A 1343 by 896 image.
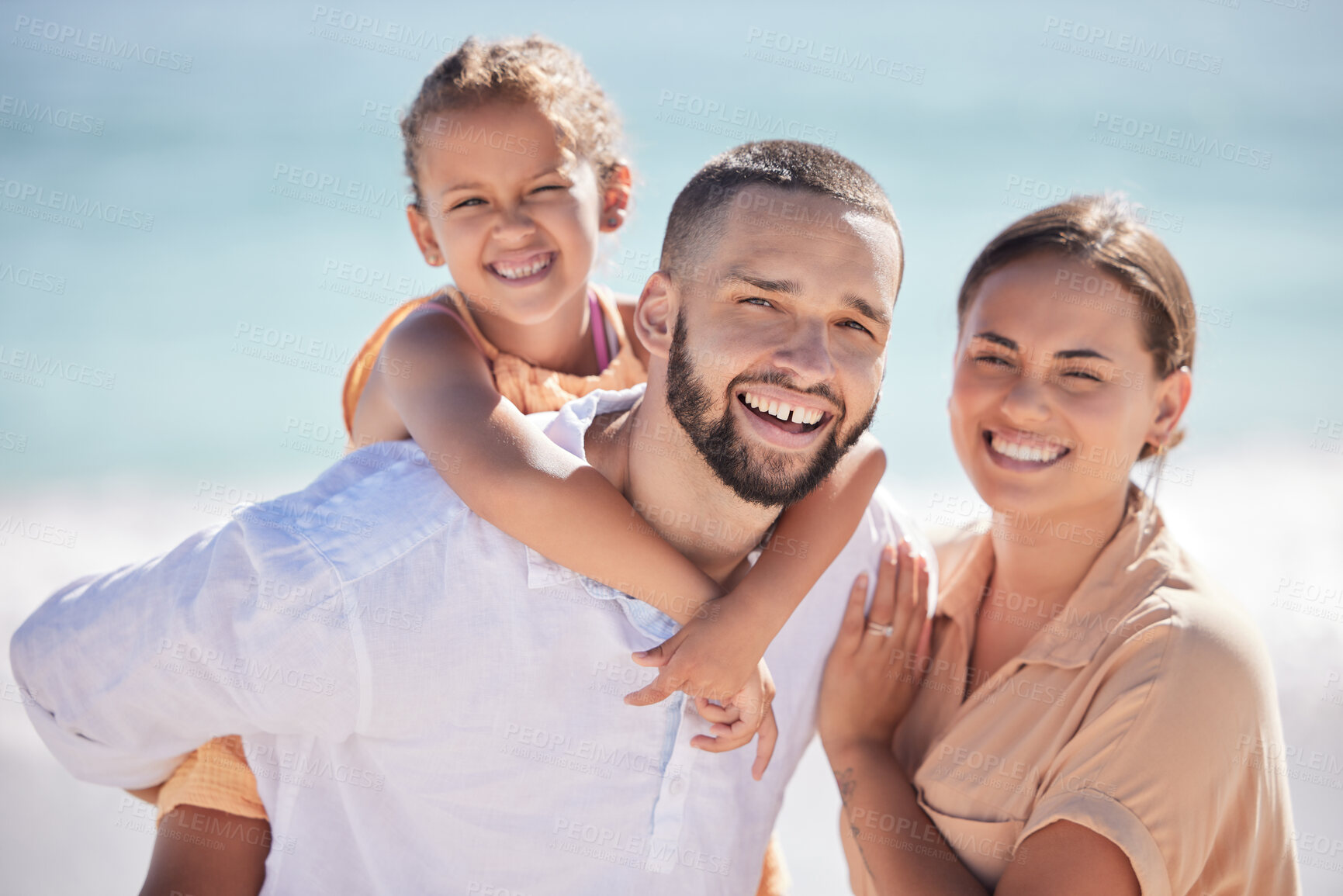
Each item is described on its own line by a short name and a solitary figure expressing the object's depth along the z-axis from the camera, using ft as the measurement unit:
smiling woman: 7.34
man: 7.13
